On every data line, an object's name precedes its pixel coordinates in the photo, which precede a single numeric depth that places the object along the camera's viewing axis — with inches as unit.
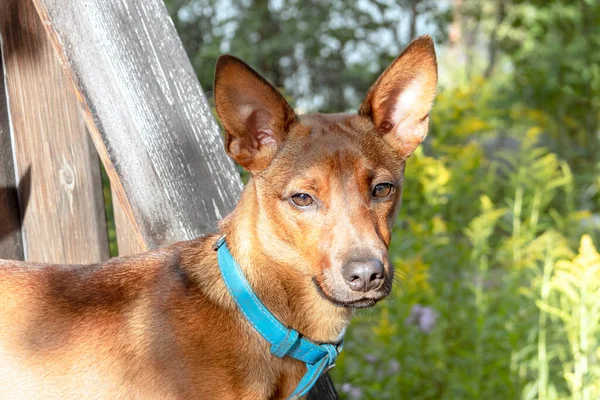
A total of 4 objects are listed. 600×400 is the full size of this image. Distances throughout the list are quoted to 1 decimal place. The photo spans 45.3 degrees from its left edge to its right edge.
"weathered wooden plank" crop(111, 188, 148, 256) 97.6
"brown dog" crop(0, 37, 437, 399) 82.4
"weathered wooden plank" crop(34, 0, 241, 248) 87.6
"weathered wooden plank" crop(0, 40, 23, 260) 103.3
